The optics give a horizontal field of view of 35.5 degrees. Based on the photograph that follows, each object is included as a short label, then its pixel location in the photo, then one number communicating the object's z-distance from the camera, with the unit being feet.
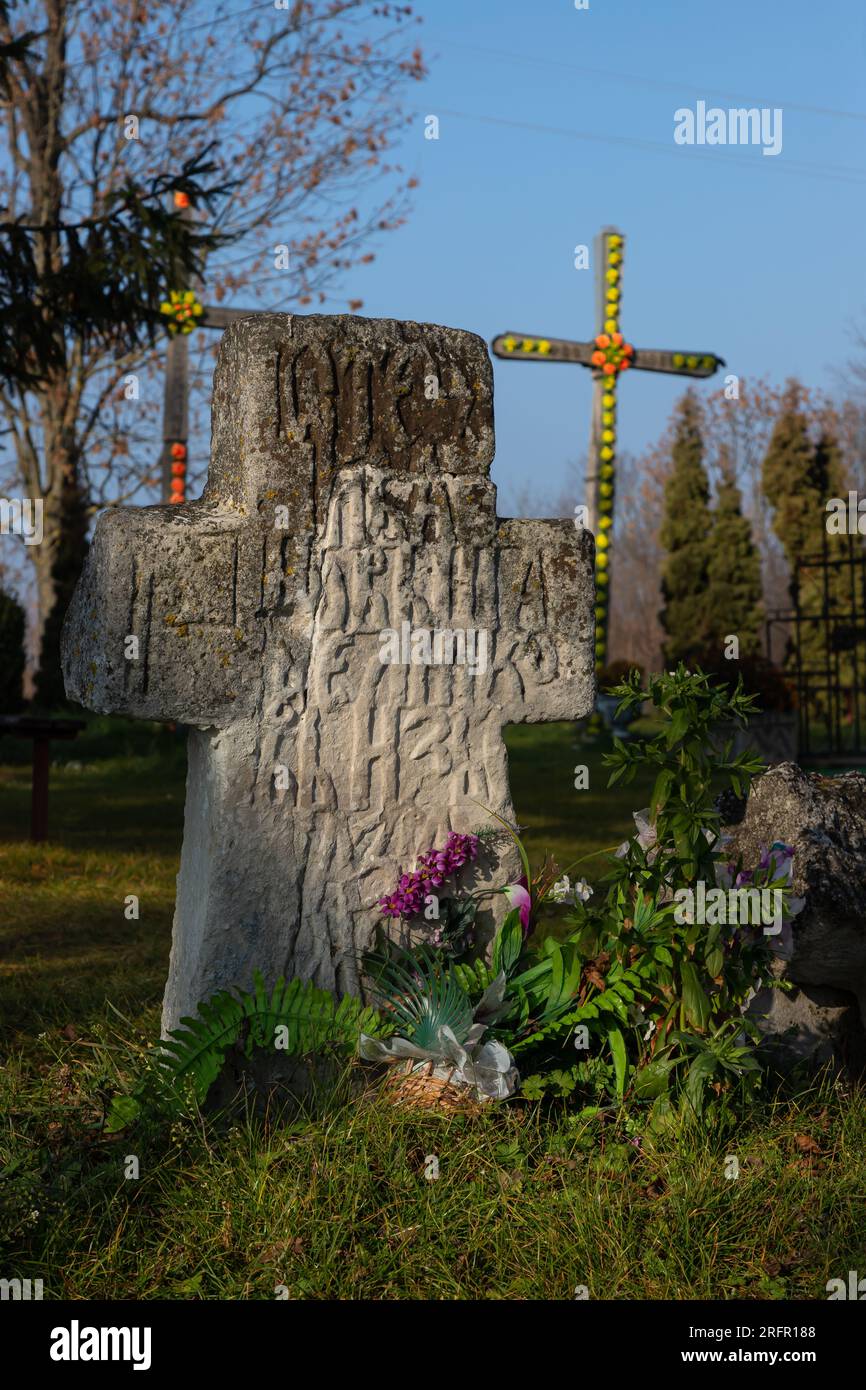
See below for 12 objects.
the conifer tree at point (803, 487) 62.64
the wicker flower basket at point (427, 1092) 11.25
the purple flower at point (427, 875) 12.88
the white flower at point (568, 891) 12.81
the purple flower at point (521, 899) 13.26
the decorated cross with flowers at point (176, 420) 47.98
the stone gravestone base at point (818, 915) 12.44
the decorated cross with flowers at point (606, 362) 49.11
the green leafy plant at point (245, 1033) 11.46
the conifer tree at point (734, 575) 61.36
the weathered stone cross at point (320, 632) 12.44
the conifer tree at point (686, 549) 62.49
